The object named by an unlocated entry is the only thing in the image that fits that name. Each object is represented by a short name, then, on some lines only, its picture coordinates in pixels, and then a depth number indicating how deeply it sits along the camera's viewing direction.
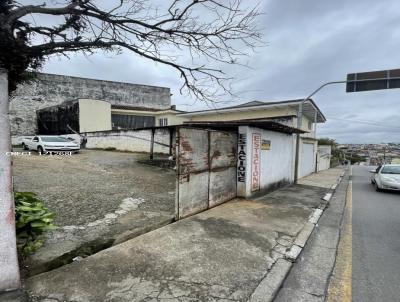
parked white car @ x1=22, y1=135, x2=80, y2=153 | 16.22
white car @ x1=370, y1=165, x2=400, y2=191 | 11.19
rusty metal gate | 5.76
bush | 3.73
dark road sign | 11.12
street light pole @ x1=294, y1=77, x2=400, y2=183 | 11.48
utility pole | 2.70
